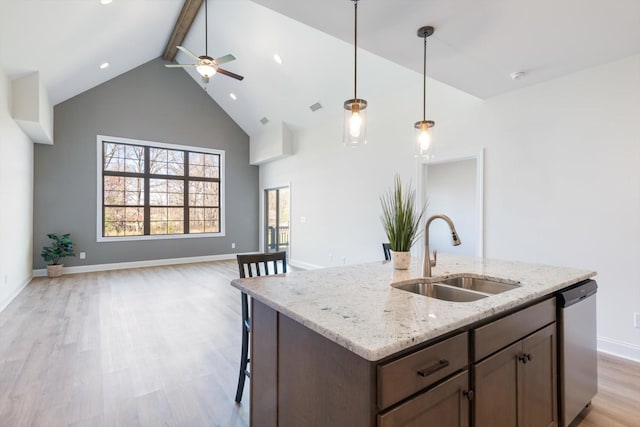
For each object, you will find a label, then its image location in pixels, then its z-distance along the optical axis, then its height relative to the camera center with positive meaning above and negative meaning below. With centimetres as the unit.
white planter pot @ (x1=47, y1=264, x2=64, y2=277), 597 -113
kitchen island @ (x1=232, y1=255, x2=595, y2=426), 98 -49
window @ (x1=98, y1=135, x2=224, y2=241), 694 +51
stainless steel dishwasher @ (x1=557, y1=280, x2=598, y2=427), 172 -79
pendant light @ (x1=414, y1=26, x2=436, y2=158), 257 +64
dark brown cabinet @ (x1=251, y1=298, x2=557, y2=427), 99 -63
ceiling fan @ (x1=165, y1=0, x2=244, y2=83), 420 +200
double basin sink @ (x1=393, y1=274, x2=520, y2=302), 176 -44
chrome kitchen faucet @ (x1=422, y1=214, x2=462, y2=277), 183 -25
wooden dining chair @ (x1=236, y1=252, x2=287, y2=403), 210 -72
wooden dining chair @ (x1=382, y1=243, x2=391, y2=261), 320 -39
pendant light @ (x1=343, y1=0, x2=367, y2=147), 205 +63
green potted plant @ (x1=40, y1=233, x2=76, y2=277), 591 -78
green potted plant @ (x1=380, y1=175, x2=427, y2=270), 209 -13
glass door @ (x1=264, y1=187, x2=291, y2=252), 859 -34
